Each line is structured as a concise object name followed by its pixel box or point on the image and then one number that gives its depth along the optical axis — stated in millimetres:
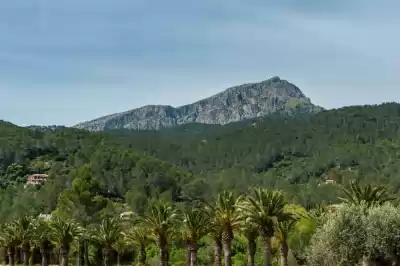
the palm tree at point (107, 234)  71688
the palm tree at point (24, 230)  76000
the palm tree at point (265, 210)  52000
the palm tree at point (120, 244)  76731
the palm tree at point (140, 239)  77062
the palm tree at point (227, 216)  56188
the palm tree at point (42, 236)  73950
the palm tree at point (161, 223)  60375
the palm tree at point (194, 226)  59219
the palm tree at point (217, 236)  58844
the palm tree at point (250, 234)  56791
